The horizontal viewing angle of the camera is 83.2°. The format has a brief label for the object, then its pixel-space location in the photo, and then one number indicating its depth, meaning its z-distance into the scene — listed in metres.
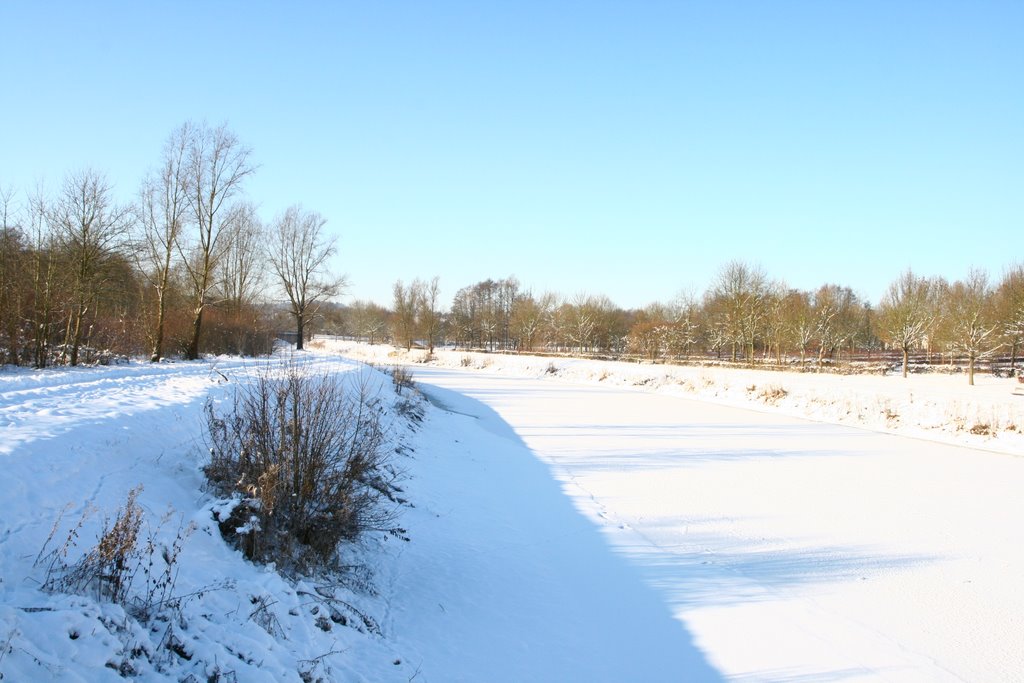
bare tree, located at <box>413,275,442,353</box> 67.81
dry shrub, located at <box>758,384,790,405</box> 25.44
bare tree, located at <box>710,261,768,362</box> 46.84
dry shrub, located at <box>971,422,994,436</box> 17.44
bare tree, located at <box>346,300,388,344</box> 90.94
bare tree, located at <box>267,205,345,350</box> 41.16
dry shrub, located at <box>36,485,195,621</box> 3.55
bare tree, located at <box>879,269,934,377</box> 36.69
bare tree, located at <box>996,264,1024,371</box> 34.53
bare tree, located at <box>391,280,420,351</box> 66.75
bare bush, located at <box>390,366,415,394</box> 19.95
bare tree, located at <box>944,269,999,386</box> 31.19
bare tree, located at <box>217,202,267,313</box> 35.56
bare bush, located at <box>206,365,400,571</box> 5.20
